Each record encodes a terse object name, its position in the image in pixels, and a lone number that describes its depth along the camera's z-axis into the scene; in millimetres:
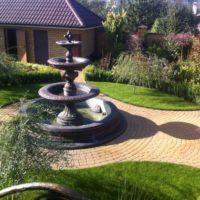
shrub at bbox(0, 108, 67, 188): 6414
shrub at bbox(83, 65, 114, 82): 18469
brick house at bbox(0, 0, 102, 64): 22250
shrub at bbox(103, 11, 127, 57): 22312
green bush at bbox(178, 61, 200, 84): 16562
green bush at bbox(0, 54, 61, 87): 15141
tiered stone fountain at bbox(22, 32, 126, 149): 10641
